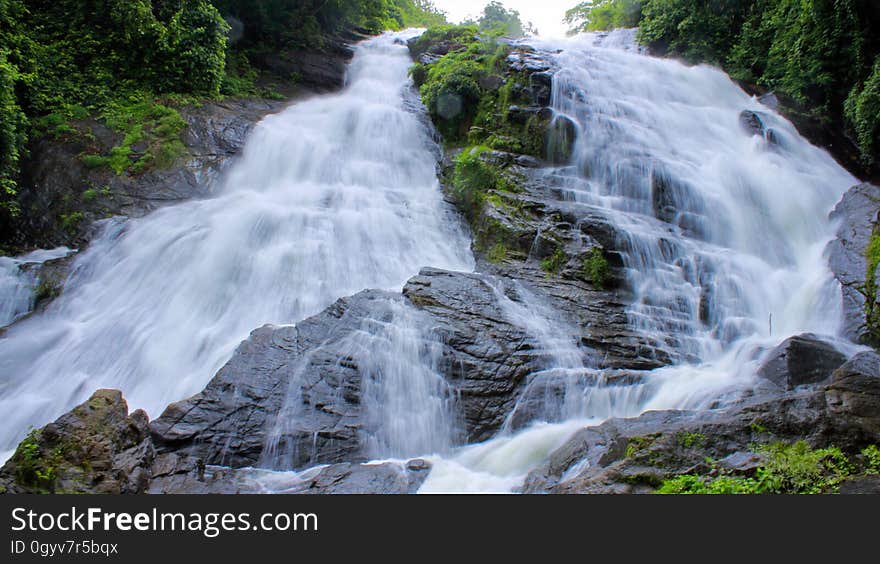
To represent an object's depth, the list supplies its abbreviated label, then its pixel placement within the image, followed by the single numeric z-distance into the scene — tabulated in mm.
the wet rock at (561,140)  13500
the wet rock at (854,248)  9242
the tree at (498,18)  26078
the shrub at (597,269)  10117
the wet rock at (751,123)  14867
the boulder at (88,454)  5355
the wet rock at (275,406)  6766
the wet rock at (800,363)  7430
